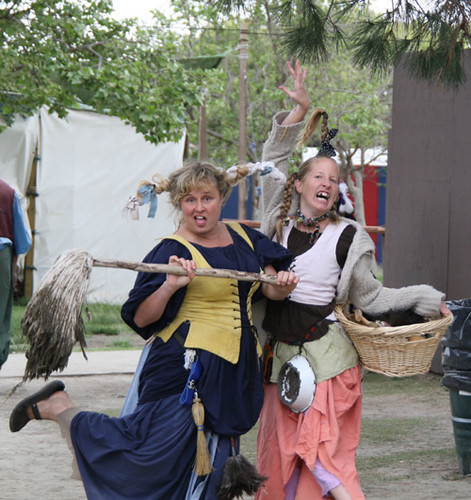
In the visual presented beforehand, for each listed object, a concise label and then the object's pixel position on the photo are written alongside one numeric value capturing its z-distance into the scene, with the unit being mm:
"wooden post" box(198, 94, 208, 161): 21766
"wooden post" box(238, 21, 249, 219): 22438
